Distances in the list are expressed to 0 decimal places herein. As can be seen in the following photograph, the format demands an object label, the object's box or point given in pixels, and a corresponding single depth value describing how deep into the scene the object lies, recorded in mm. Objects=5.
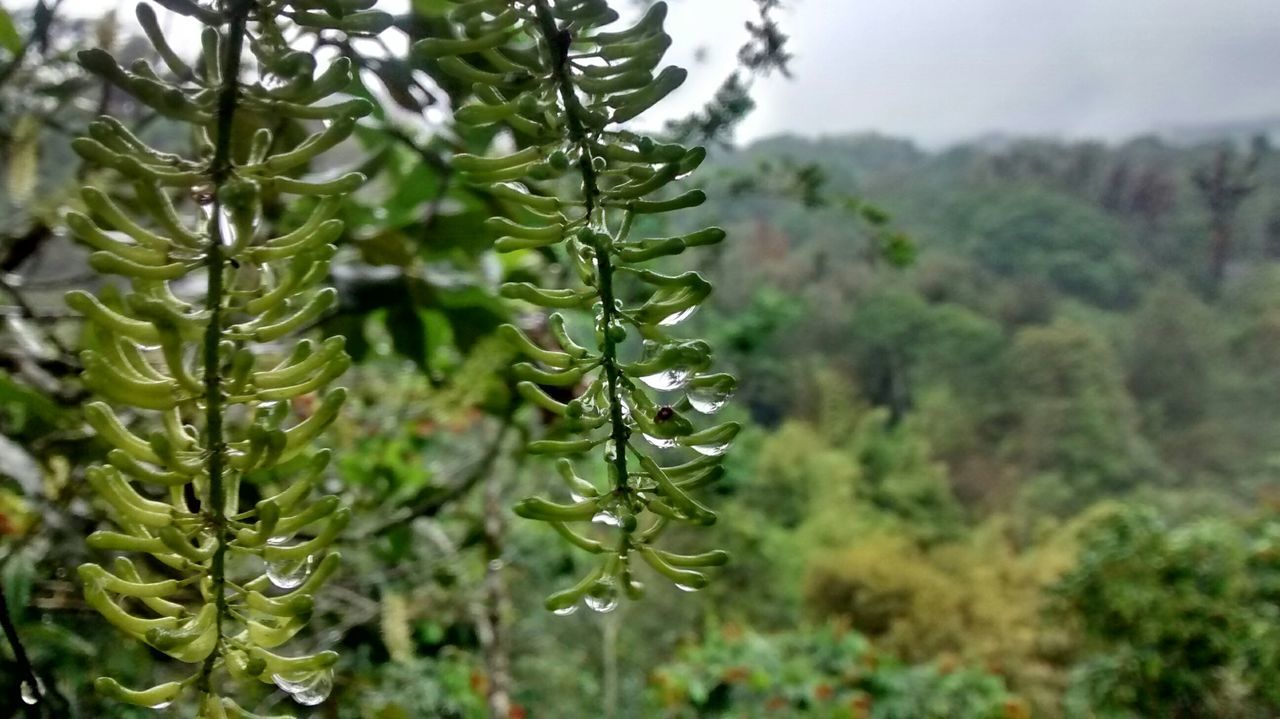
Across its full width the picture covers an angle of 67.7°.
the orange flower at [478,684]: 1703
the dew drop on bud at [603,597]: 203
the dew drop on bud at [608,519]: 198
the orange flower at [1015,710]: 2381
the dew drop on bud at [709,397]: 202
